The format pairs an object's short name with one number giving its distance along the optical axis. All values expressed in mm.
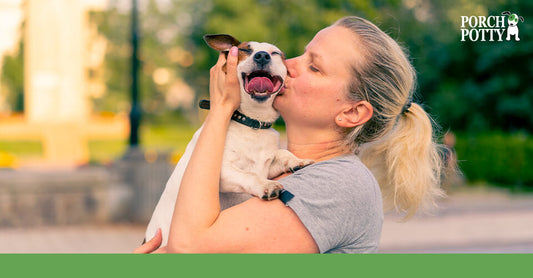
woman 1869
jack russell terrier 2051
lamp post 11148
